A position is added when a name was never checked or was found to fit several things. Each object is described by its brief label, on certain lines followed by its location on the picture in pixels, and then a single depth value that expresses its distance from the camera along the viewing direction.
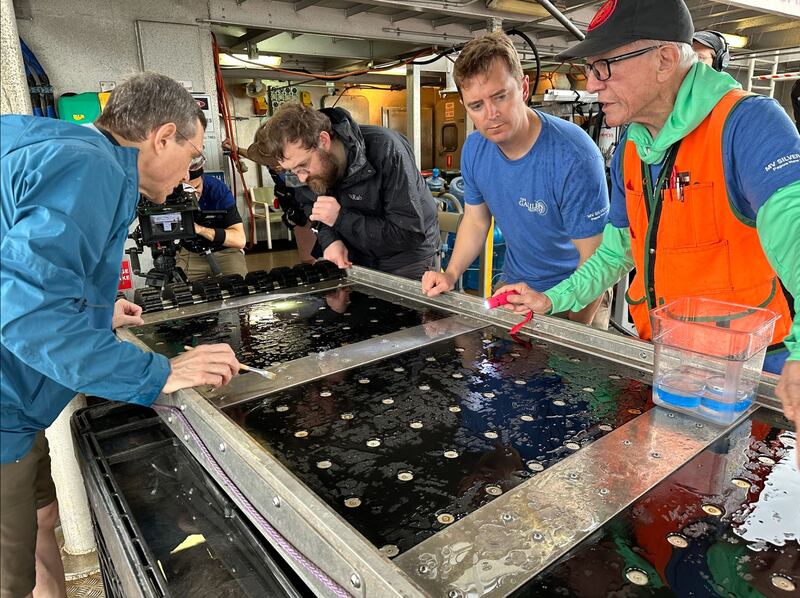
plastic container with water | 1.03
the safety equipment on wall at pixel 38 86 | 3.36
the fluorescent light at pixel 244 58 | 5.81
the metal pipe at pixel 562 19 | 2.70
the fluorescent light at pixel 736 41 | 5.44
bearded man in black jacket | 2.24
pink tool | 1.56
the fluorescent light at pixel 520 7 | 3.87
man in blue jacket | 0.95
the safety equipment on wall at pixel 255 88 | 7.30
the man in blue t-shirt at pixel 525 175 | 1.86
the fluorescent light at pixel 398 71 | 6.77
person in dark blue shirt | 3.24
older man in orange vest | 1.19
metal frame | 0.67
